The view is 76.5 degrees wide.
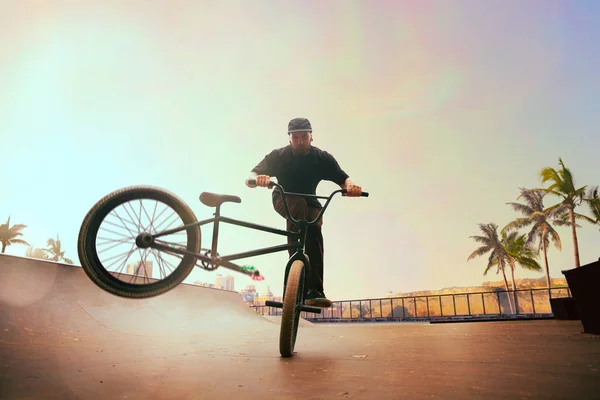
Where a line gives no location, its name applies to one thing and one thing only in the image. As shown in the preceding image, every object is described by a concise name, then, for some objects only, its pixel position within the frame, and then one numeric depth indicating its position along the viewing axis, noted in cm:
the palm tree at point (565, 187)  3388
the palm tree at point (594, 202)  3257
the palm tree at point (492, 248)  5528
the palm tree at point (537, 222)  4147
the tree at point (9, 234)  4922
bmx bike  346
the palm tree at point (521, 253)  5031
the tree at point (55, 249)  6512
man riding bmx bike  450
